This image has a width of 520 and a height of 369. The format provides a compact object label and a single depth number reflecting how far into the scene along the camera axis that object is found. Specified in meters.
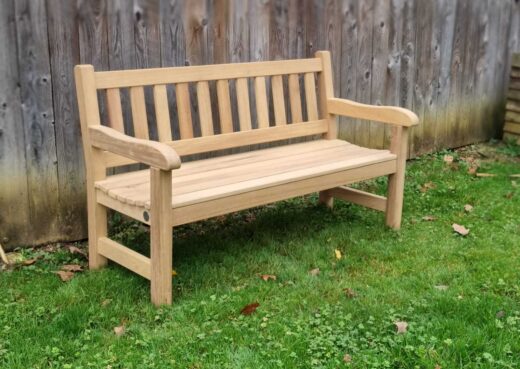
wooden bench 3.46
